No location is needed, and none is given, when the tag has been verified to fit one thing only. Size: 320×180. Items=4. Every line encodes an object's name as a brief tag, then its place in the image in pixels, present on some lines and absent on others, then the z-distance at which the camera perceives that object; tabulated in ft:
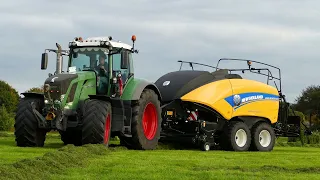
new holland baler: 62.28
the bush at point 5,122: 131.68
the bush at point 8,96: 283.59
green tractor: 47.98
